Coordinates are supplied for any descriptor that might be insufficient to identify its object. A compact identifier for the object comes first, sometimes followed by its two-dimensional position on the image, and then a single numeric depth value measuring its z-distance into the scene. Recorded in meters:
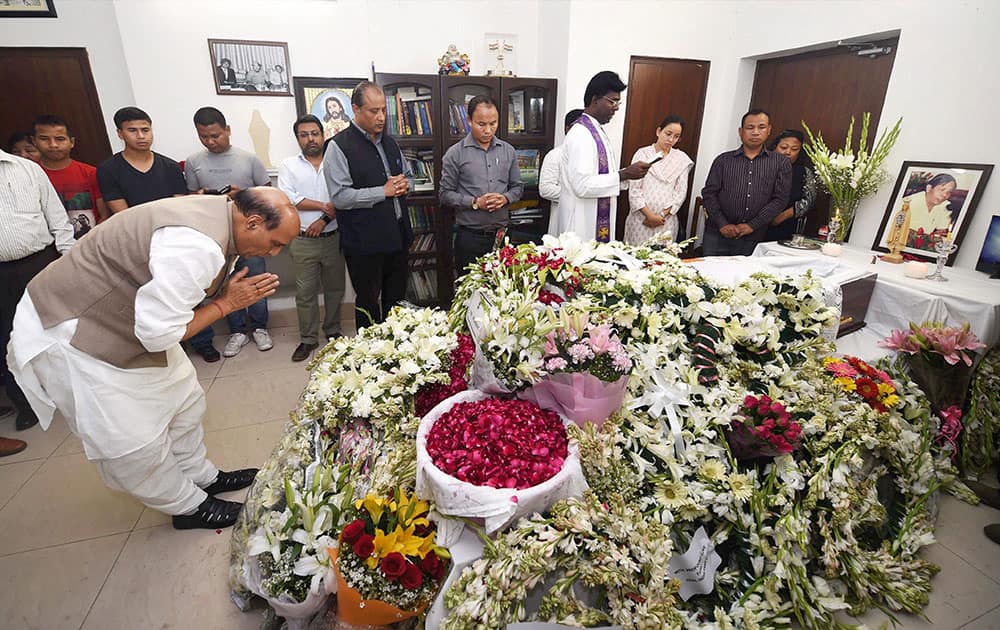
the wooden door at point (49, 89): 3.00
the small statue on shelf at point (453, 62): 3.49
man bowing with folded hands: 1.41
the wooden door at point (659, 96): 3.79
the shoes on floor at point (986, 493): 1.97
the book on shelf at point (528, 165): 3.94
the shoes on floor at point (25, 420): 2.55
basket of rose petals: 1.04
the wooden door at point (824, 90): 3.07
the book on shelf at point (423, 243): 3.91
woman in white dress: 3.56
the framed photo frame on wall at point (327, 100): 3.35
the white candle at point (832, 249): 2.80
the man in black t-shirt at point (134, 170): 2.78
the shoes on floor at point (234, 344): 3.36
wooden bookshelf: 3.55
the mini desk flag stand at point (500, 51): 3.73
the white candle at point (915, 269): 2.37
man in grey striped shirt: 3.11
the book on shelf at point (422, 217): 3.83
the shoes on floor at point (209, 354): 3.26
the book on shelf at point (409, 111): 3.53
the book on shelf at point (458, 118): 3.67
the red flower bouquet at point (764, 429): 1.30
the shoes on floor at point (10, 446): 2.34
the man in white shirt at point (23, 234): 2.30
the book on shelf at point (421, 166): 3.76
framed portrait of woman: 2.50
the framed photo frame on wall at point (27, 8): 2.90
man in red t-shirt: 2.72
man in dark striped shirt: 3.15
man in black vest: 2.76
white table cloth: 2.07
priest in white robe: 2.76
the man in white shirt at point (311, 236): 3.16
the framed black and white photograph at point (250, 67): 3.17
